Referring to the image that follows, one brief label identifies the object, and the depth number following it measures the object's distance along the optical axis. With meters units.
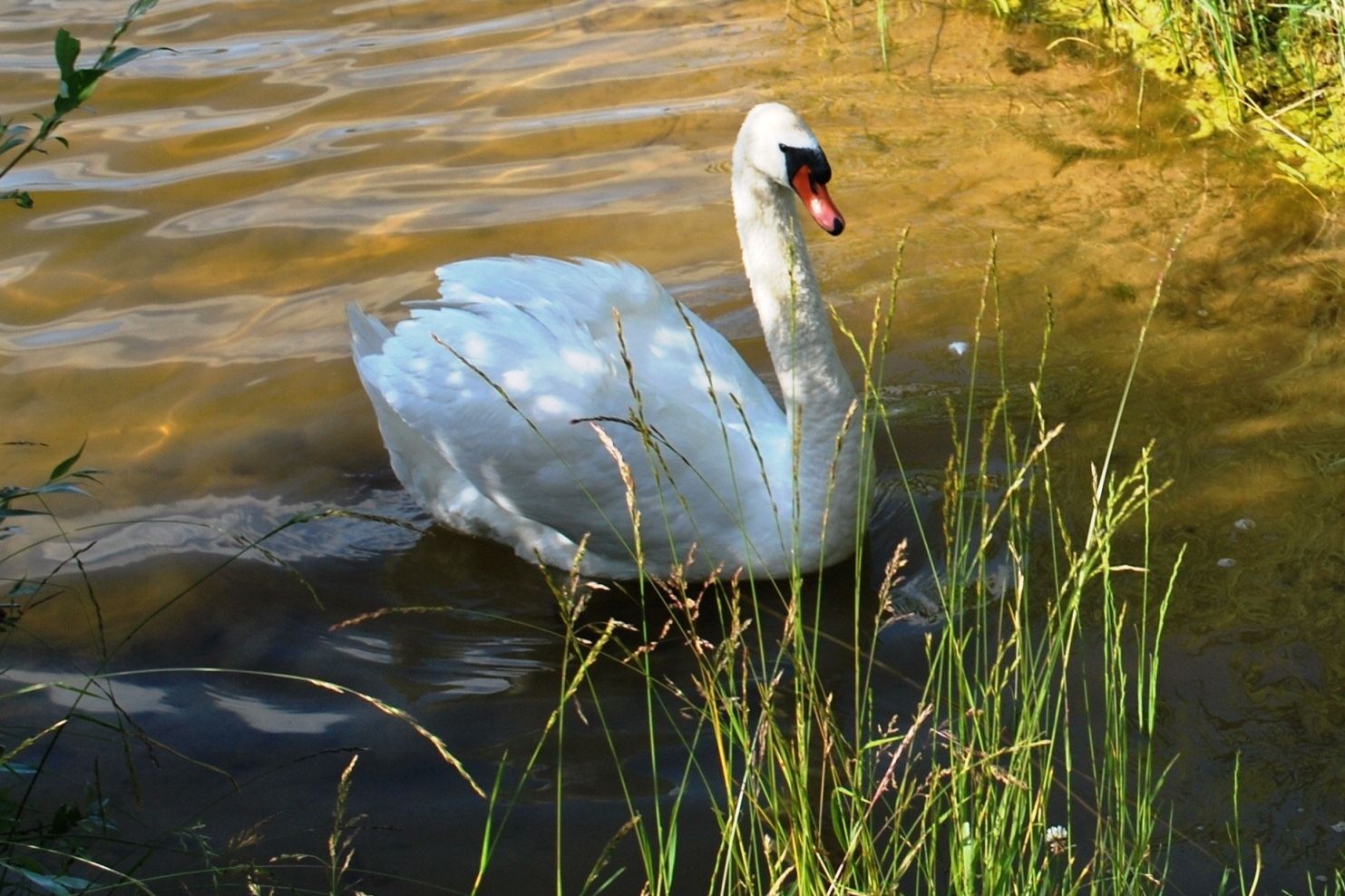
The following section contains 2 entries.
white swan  7.52
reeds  4.19
